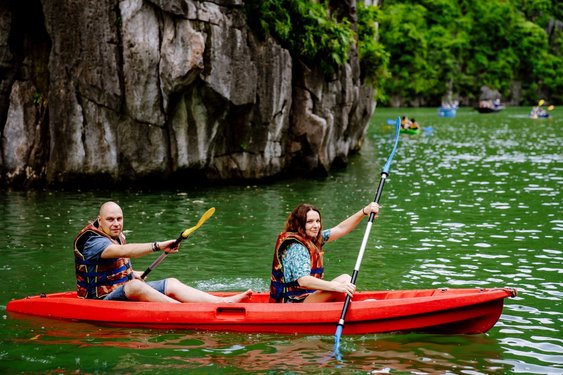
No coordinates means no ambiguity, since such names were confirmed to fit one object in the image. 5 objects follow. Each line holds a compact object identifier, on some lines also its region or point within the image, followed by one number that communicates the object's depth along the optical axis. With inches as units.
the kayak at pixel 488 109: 2682.1
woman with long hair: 339.6
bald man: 348.2
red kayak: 339.9
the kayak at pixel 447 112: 2498.8
